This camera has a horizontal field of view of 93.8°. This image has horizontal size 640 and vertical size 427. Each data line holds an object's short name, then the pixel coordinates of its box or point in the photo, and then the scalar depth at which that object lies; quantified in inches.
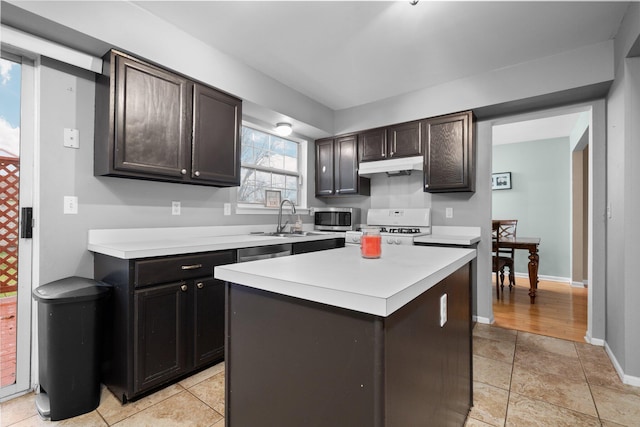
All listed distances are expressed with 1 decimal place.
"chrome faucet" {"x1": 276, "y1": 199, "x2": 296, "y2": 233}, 137.0
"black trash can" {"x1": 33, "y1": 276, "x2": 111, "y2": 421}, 63.4
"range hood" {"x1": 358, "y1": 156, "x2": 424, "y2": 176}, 131.8
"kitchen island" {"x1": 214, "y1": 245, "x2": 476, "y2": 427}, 31.2
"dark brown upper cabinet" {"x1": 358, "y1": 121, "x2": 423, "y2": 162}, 134.7
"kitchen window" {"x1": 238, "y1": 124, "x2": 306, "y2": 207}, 135.2
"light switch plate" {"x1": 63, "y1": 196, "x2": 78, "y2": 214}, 78.7
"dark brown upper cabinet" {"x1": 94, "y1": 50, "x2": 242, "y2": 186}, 78.7
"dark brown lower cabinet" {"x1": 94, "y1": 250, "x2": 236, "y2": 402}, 69.0
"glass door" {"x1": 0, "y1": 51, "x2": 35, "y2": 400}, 73.5
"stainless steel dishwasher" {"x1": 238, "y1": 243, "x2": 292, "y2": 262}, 92.5
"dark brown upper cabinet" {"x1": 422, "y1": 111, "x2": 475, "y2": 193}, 121.3
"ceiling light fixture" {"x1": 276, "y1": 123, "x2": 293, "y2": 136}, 139.2
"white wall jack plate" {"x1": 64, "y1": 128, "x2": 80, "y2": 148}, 79.2
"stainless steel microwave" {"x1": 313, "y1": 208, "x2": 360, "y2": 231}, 153.6
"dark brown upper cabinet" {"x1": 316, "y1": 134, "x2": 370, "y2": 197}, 154.3
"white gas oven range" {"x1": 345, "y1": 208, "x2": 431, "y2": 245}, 137.4
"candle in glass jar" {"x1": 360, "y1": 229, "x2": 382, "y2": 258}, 54.0
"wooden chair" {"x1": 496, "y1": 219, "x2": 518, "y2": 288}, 193.9
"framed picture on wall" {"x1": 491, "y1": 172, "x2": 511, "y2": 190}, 223.9
